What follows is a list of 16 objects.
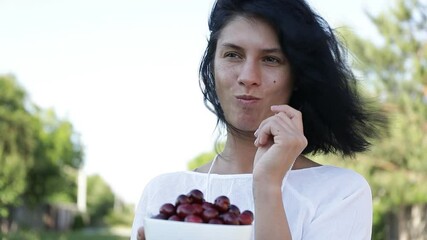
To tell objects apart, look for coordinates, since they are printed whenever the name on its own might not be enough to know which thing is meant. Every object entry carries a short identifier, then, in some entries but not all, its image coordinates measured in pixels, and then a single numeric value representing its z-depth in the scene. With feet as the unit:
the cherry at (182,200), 3.92
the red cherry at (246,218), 3.87
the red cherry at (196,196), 3.95
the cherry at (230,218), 3.83
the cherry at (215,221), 3.80
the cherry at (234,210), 3.90
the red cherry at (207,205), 3.87
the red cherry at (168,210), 3.89
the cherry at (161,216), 3.89
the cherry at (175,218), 3.84
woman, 4.75
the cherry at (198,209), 3.84
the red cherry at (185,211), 3.84
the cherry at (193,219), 3.80
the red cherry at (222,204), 3.91
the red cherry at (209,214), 3.82
